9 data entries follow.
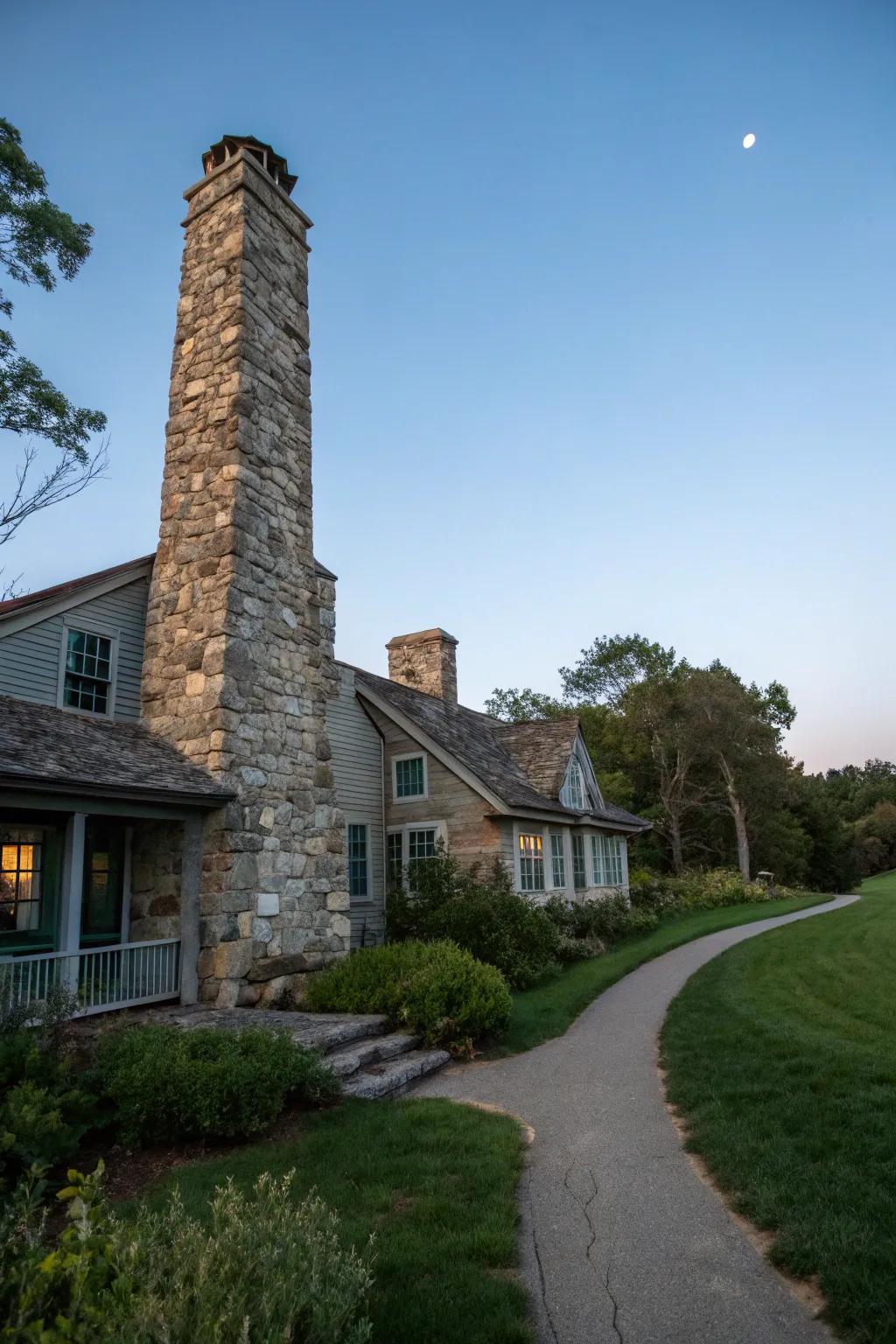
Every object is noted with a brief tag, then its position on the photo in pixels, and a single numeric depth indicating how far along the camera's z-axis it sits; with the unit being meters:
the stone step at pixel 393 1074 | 6.60
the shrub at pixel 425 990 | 8.23
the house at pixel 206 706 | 8.70
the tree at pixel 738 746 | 35.28
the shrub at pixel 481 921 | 12.19
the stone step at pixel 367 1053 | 6.87
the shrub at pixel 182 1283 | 2.19
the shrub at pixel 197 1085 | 5.41
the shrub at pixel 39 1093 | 4.73
